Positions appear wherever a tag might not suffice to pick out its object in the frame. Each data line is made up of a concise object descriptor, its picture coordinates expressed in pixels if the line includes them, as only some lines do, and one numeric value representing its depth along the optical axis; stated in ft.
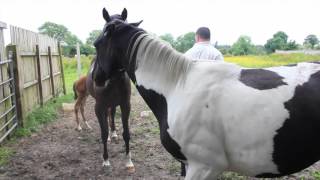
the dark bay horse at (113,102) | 15.34
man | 13.30
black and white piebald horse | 6.98
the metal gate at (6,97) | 18.75
